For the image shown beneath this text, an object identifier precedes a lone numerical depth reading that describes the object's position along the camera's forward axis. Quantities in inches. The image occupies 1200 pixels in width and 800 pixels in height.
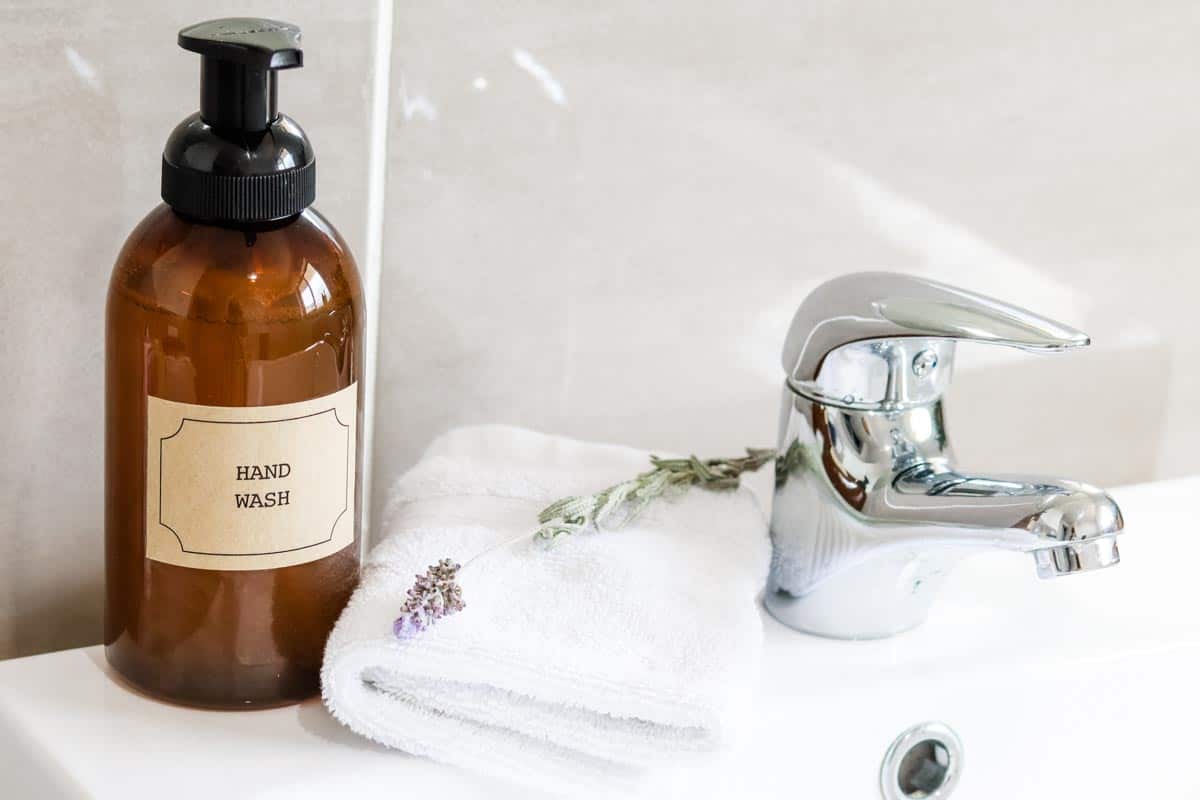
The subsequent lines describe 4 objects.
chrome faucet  36.3
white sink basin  34.4
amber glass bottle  33.2
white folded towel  34.3
